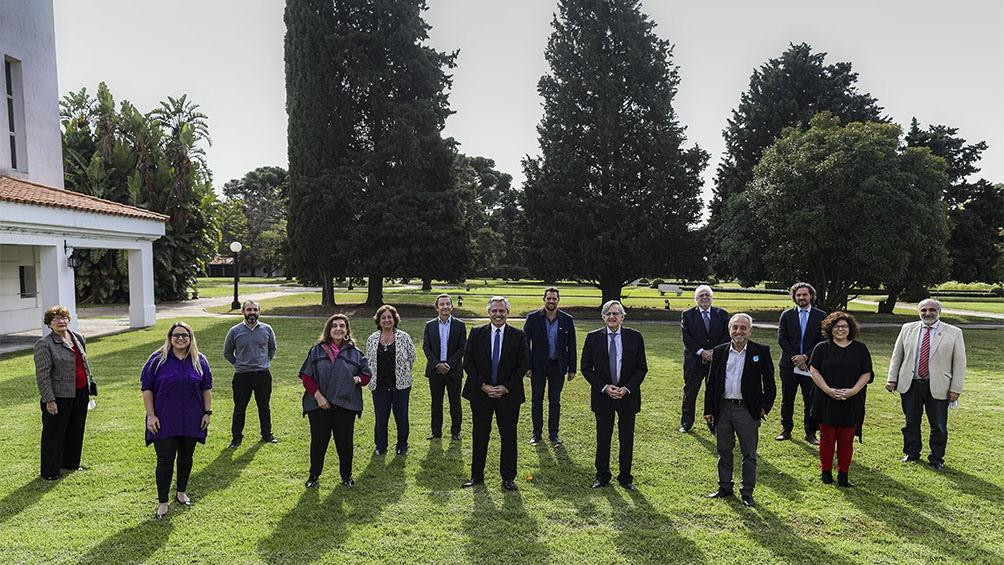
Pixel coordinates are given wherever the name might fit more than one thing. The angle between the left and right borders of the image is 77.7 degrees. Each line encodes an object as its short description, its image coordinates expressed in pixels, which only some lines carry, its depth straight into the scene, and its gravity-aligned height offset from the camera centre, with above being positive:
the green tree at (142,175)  31.31 +5.19
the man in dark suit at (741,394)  5.50 -1.17
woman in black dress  5.88 -1.20
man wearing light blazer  6.55 -1.23
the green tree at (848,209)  18.72 +1.61
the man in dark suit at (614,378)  5.98 -1.09
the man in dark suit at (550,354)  7.55 -1.07
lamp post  27.05 +0.76
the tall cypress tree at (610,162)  26.80 +4.59
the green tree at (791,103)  27.44 +7.07
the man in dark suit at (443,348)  7.18 -0.94
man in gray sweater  7.20 -1.02
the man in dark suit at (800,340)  7.59 -0.97
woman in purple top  5.12 -1.05
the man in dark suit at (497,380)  5.98 -1.09
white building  16.06 +2.02
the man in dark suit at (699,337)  7.99 -0.95
